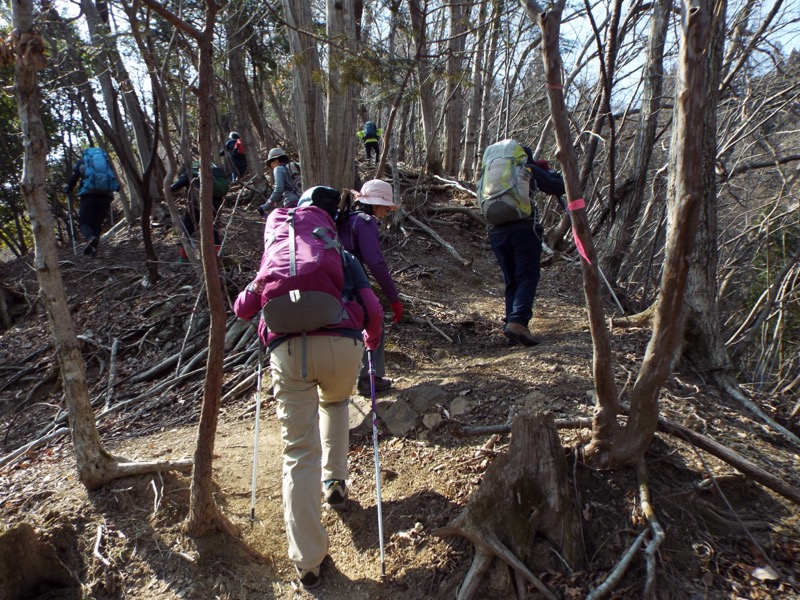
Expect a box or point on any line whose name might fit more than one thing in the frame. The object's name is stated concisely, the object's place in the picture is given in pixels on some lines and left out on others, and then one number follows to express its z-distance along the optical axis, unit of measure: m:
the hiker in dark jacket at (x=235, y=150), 11.52
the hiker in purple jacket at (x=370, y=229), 4.12
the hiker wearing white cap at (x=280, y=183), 7.04
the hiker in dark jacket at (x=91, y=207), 9.59
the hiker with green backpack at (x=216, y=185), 8.19
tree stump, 2.72
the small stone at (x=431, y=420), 4.06
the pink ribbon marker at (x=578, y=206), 2.65
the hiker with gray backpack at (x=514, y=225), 4.99
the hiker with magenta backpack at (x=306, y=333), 2.90
